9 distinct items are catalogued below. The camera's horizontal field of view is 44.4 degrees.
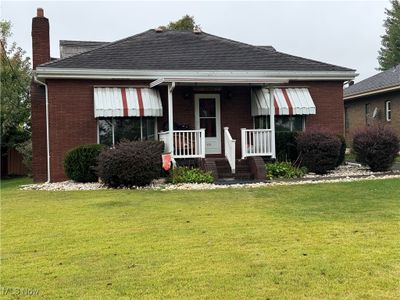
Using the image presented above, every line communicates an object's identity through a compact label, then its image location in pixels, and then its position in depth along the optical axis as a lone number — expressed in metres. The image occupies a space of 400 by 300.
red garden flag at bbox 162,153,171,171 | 14.84
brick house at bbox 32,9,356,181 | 16.42
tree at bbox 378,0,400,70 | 54.72
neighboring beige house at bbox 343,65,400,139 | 25.86
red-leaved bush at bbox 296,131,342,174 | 15.45
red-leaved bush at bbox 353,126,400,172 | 15.52
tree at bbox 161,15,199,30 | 34.38
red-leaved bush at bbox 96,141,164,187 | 13.26
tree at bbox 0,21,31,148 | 25.69
